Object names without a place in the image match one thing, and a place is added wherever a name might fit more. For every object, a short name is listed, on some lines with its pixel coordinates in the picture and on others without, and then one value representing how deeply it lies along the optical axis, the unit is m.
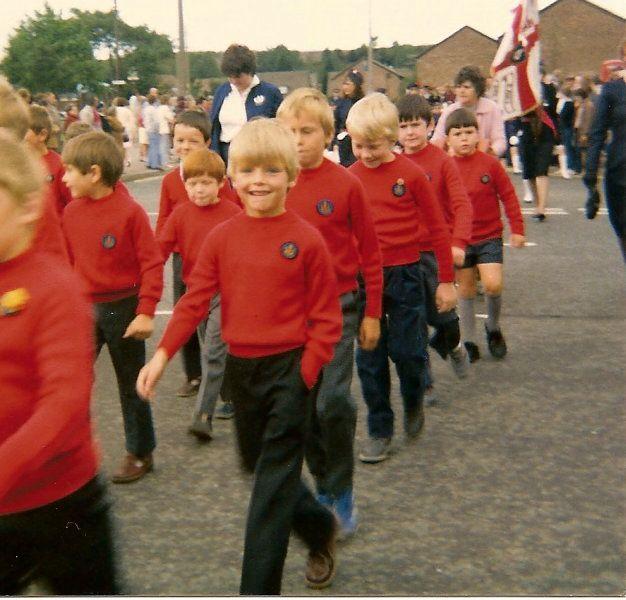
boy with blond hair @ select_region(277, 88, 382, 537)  3.70
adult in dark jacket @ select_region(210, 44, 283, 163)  7.75
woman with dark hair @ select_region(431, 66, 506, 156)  7.47
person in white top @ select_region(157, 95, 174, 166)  23.64
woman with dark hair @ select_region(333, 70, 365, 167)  12.00
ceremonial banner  10.48
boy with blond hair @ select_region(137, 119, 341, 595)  2.94
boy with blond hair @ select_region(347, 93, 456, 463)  4.43
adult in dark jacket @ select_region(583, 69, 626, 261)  6.82
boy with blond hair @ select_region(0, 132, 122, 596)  1.99
